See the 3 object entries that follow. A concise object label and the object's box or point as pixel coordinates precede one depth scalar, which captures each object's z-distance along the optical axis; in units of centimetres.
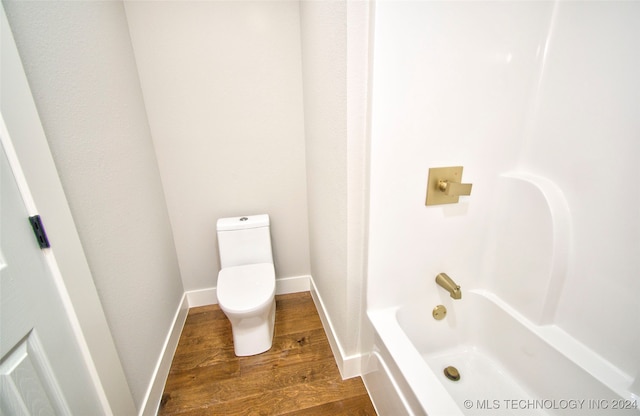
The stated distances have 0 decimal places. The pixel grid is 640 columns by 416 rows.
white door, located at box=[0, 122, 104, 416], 54
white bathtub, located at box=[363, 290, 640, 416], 78
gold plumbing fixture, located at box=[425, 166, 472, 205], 96
